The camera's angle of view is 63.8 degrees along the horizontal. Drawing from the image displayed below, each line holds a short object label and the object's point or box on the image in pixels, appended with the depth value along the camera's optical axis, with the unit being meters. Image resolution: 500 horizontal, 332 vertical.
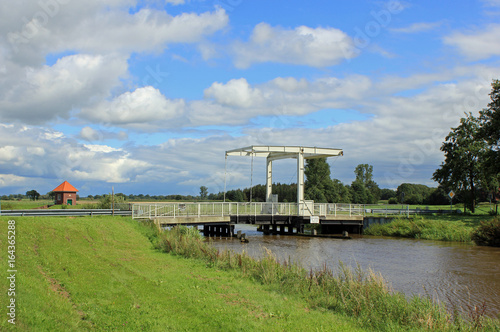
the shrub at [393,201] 89.57
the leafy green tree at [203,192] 63.82
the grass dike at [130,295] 8.15
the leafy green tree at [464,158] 48.06
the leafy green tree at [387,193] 124.60
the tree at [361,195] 69.31
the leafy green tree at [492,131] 39.53
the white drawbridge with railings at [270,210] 29.89
